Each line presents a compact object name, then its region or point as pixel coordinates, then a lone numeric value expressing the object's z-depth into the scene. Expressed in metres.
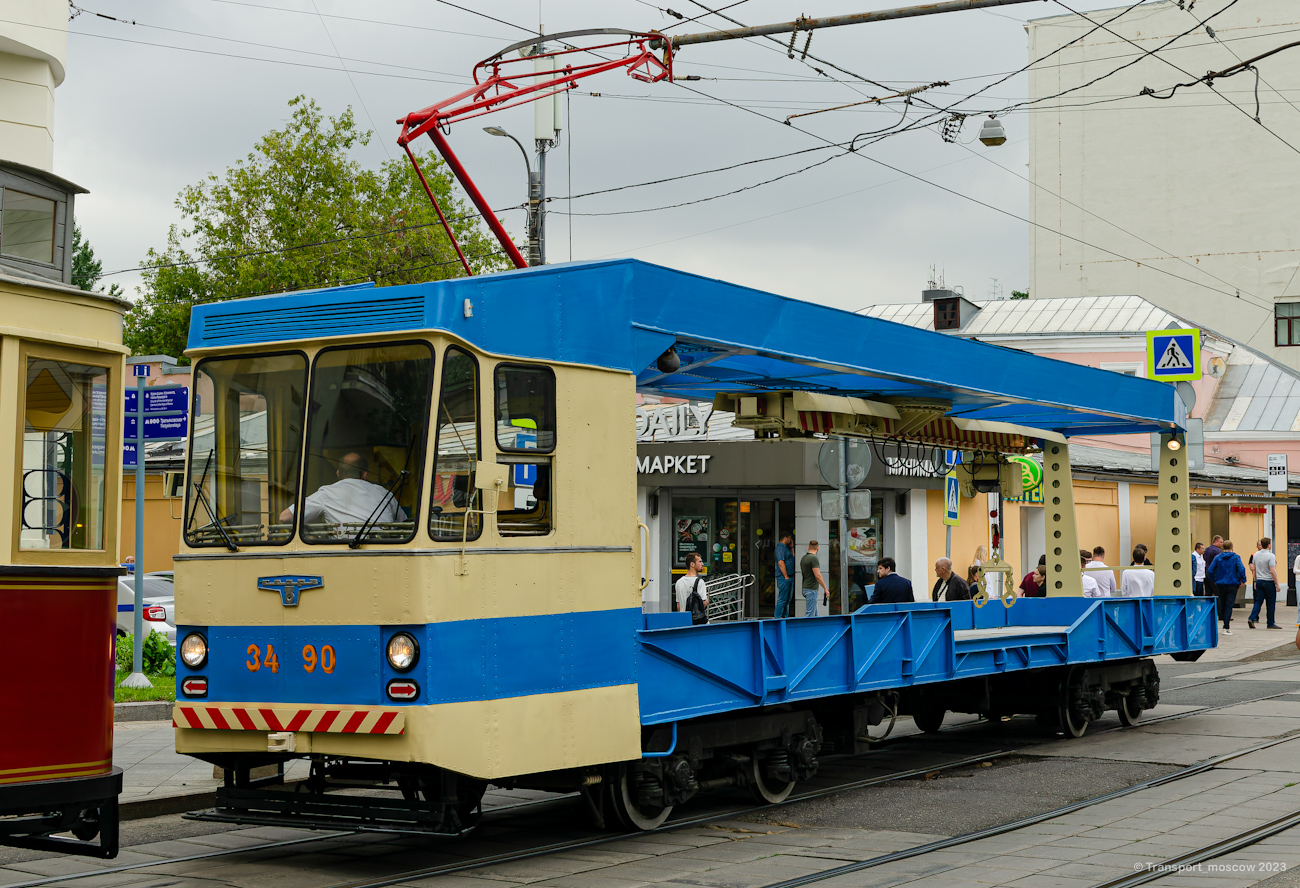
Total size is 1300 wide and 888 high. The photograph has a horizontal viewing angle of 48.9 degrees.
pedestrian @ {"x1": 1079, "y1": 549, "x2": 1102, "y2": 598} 17.69
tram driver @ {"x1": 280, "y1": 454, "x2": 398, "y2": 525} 7.69
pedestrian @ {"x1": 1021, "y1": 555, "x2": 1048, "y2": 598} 18.22
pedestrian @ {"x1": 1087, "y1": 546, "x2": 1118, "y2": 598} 19.58
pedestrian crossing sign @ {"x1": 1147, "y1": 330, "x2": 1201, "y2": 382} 20.02
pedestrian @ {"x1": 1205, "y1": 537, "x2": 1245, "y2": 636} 26.94
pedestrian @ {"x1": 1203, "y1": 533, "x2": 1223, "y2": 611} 27.64
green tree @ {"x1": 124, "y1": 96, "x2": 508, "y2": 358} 39.50
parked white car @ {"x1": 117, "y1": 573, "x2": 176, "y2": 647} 18.92
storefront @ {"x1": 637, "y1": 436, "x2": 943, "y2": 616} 27.58
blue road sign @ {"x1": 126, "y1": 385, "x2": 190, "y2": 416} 15.34
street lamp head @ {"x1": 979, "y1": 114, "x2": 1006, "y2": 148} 17.38
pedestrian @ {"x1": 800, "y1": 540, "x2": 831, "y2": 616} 16.32
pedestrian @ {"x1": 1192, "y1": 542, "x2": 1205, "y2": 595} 28.41
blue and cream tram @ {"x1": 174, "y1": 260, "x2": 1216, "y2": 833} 7.52
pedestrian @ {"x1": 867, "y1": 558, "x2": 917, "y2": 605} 13.54
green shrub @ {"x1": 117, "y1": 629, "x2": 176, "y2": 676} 18.19
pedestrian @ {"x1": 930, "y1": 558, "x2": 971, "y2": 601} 15.45
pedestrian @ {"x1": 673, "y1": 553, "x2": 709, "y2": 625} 15.39
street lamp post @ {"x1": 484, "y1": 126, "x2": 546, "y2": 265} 20.96
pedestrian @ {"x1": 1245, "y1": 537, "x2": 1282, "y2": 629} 28.40
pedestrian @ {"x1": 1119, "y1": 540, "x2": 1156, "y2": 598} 19.89
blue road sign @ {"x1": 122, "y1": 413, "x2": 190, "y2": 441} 15.15
